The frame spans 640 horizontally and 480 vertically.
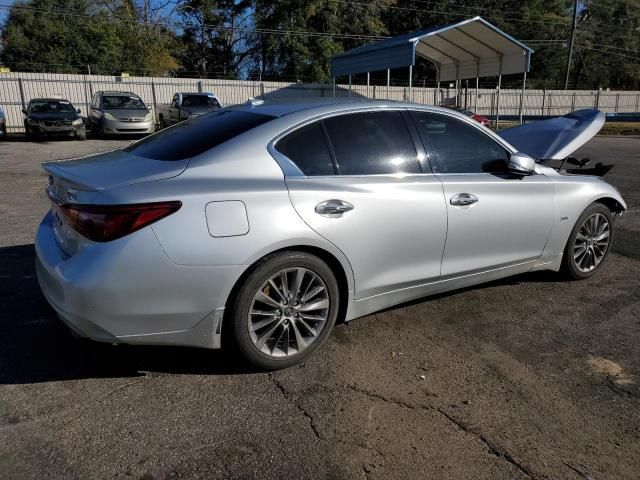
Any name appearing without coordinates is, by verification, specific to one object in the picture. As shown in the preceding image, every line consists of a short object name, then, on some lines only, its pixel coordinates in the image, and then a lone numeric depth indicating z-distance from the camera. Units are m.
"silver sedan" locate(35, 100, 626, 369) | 2.87
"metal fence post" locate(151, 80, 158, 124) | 28.42
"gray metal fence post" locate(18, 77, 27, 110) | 25.62
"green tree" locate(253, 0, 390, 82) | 43.84
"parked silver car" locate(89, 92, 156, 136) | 19.33
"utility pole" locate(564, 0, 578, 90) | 42.49
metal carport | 20.34
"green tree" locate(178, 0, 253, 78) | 46.88
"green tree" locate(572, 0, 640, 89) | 62.09
